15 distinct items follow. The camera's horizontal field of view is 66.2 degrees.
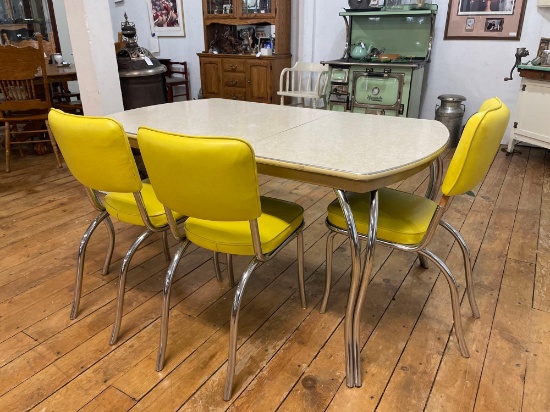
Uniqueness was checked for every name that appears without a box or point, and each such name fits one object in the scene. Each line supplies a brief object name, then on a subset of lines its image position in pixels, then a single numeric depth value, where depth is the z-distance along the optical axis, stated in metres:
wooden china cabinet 4.83
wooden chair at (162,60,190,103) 5.69
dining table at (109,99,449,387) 1.28
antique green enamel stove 4.02
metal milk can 4.02
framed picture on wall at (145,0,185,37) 5.76
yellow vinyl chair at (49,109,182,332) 1.34
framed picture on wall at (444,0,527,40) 3.92
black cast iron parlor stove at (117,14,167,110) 3.11
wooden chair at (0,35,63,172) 3.35
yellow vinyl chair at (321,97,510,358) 1.23
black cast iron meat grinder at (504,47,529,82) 3.64
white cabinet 3.49
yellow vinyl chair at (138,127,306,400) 1.11
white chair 4.46
